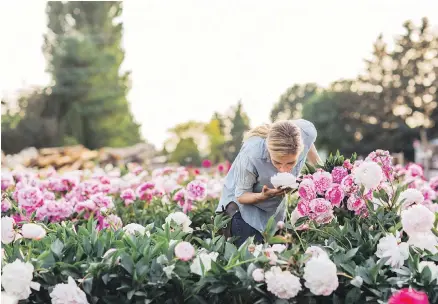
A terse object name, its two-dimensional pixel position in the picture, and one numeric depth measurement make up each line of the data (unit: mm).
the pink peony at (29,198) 4542
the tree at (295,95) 40875
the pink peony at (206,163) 8930
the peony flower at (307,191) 3402
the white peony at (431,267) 2766
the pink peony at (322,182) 3582
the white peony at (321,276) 2490
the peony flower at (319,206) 3354
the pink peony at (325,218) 3414
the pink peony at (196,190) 4754
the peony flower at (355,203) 3689
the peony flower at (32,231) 3053
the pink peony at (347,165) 3963
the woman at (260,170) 3402
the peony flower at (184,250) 2652
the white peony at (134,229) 3314
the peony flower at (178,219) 3418
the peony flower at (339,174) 3891
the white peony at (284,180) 3125
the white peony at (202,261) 2750
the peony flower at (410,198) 3564
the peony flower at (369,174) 3459
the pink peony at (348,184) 3686
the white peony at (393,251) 2926
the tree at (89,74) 31719
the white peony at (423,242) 3086
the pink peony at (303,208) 3379
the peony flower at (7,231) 3082
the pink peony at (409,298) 2247
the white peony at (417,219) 2904
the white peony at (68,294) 2631
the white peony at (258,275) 2611
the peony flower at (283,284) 2512
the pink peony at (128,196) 5191
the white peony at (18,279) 2613
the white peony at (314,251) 2722
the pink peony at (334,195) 3529
